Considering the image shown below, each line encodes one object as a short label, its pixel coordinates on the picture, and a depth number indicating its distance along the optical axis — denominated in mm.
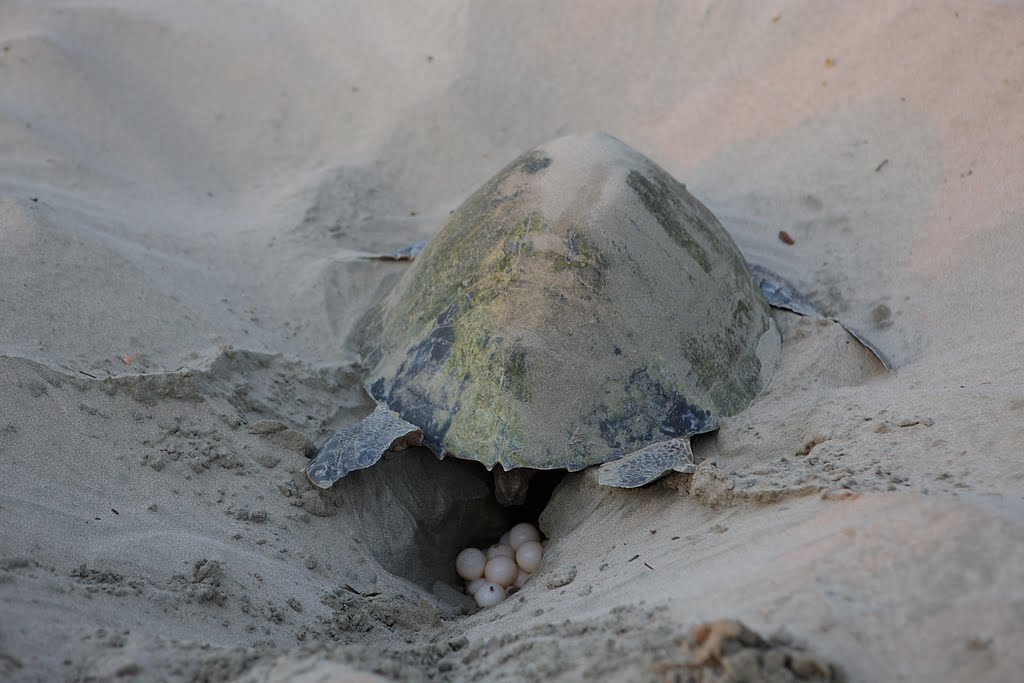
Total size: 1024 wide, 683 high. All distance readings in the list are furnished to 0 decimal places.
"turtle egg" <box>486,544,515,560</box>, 2768
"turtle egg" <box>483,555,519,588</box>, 2684
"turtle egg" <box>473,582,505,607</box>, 2580
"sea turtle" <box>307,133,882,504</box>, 2654
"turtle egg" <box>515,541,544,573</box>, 2672
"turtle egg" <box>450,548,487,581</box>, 2768
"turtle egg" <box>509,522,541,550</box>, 2823
